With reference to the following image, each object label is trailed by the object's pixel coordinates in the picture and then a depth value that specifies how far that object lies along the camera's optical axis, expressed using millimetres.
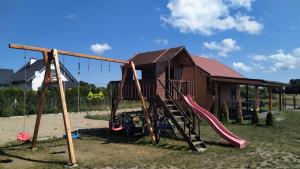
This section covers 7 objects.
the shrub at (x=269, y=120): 13207
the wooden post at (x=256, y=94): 18278
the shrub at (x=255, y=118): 13818
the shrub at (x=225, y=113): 14704
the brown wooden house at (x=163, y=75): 10030
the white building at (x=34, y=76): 28430
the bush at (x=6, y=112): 18757
